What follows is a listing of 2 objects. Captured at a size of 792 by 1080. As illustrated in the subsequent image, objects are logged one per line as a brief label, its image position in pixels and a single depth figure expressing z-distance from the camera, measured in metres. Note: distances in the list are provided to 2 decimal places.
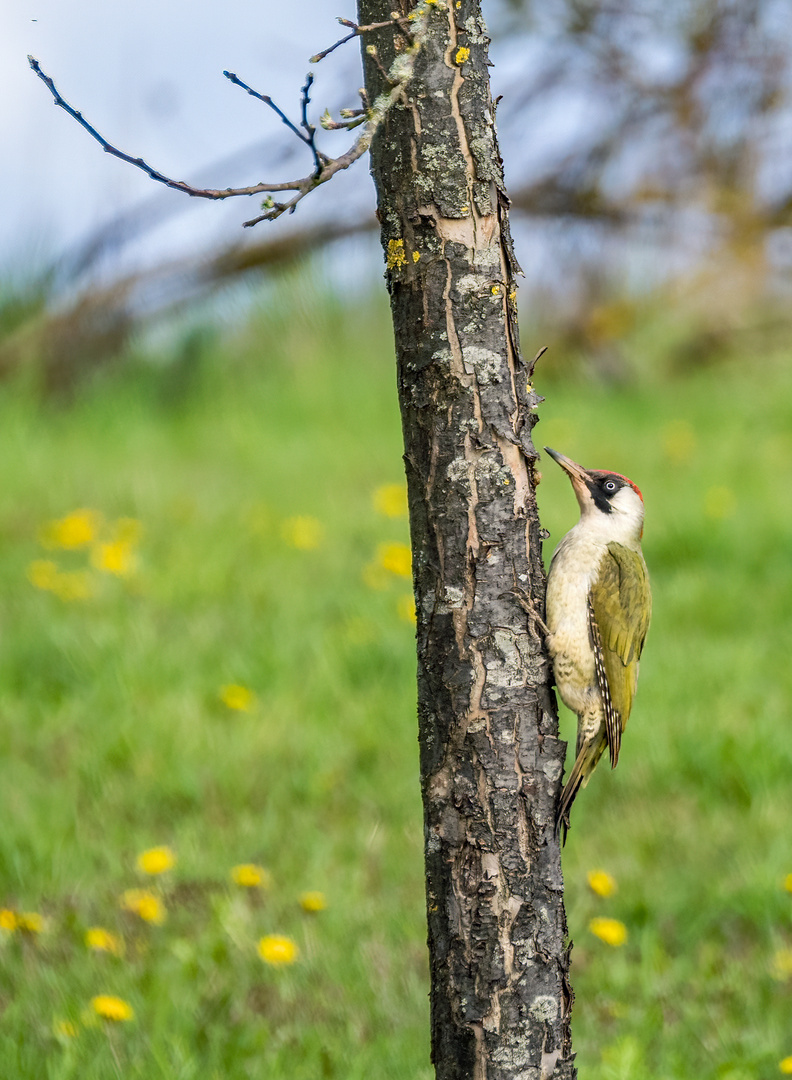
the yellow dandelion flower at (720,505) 13.87
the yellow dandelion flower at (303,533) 12.99
